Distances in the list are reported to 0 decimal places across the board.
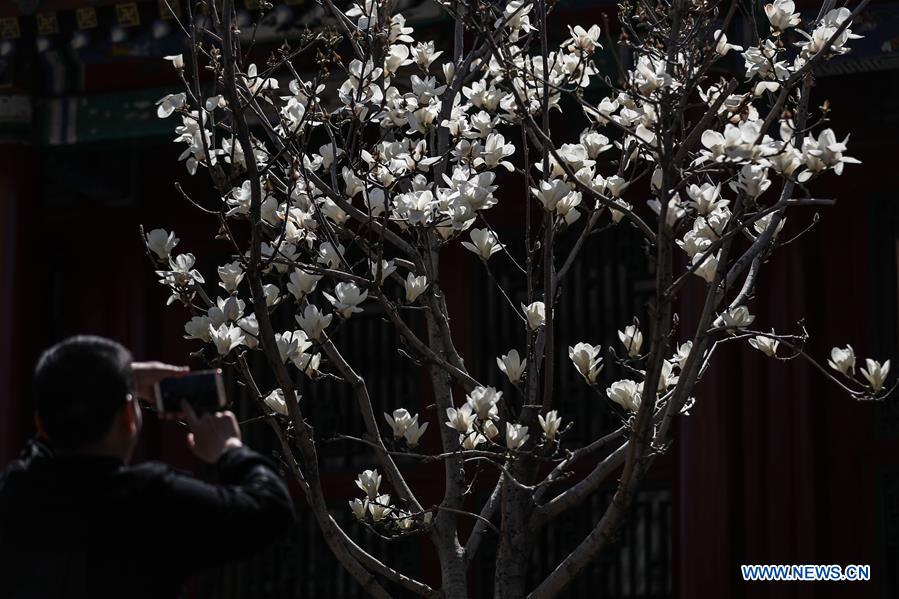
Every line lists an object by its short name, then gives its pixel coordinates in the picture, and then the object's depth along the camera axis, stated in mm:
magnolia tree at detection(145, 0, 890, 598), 10867
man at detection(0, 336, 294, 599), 7238
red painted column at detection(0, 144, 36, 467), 19344
